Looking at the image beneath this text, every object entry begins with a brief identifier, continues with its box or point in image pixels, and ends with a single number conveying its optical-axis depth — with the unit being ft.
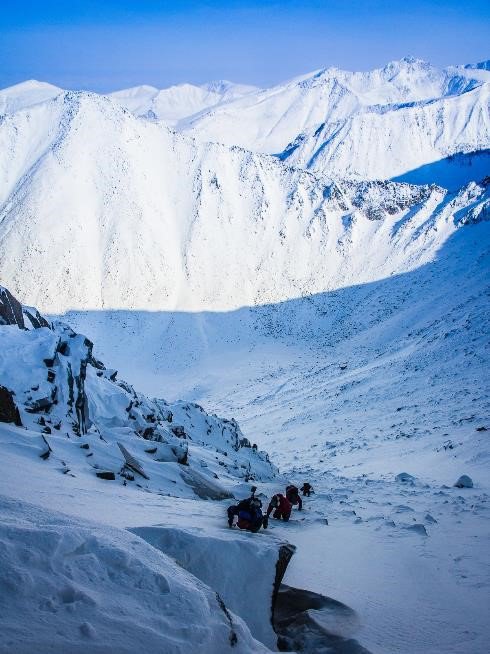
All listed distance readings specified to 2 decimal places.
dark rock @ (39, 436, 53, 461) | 33.75
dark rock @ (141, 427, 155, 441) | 63.36
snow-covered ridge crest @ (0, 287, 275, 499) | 41.03
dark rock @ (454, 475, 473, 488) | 56.90
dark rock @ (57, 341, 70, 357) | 55.76
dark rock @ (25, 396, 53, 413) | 44.21
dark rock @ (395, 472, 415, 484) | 63.45
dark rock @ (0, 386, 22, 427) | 37.11
